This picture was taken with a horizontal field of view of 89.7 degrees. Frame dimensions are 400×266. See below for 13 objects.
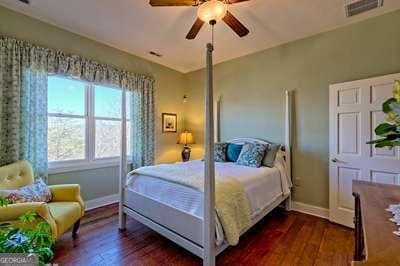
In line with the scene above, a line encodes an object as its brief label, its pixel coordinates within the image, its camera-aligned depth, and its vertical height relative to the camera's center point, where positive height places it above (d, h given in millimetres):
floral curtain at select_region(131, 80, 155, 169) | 3963 +162
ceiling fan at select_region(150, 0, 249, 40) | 1974 +1264
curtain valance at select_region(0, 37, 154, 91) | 2624 +1050
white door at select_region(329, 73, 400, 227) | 2475 -143
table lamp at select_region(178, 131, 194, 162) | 4633 -184
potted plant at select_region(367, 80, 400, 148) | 987 +38
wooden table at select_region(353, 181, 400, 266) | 702 -425
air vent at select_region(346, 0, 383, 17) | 2420 +1577
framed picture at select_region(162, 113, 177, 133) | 4629 +249
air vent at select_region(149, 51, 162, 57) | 3900 +1576
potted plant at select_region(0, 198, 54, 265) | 725 -412
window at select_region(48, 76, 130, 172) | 3086 +154
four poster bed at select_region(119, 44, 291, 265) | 1701 -695
